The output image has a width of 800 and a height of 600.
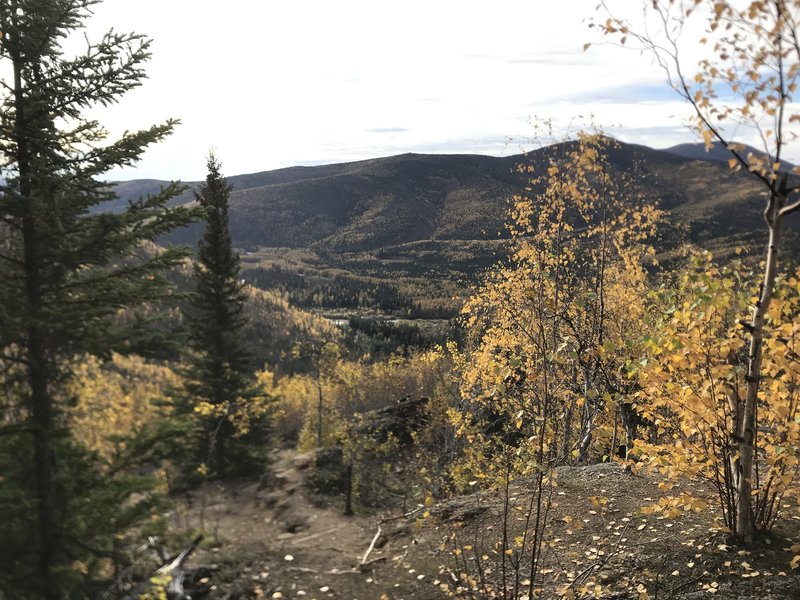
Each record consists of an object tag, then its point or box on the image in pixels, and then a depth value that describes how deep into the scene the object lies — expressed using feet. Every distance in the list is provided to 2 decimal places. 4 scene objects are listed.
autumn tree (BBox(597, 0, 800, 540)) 10.93
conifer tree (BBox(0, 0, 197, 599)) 17.67
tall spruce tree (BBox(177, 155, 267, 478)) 65.41
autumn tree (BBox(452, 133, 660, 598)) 28.30
